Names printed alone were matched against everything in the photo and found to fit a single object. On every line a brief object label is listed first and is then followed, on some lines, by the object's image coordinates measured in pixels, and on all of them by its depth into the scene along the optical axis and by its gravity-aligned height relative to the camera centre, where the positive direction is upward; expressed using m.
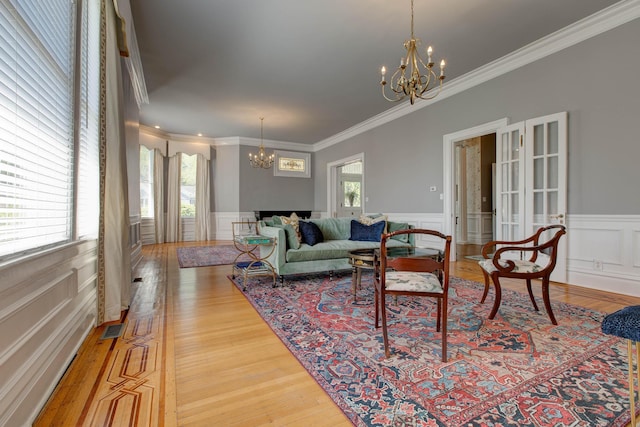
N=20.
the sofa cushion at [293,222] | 3.80 -0.13
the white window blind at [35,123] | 1.11 +0.42
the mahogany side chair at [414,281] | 1.75 -0.46
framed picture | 9.02 +1.56
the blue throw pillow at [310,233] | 3.89 -0.29
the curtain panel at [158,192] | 7.63 +0.52
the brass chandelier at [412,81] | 2.57 +1.27
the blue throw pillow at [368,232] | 4.31 -0.30
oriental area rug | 1.30 -0.91
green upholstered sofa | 3.53 -0.53
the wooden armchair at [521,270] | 2.31 -0.48
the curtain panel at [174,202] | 7.92 +0.28
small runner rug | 4.84 -0.86
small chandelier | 7.18 +1.33
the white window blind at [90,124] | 2.15 +0.71
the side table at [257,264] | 3.43 -0.68
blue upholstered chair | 1.06 -0.44
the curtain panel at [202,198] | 8.30 +0.41
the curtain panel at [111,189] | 2.36 +0.20
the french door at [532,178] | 3.54 +0.47
